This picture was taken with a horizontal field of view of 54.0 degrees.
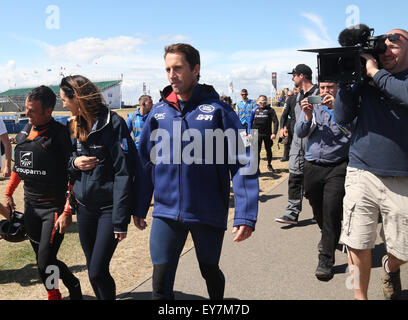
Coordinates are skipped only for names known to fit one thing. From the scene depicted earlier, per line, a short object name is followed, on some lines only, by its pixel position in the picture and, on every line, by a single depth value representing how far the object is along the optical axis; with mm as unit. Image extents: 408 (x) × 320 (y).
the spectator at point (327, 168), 4234
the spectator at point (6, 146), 5051
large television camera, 3006
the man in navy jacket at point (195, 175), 2713
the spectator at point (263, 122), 11125
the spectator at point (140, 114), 7730
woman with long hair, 2984
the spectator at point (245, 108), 11372
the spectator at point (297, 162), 5738
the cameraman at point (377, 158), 2992
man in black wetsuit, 3418
